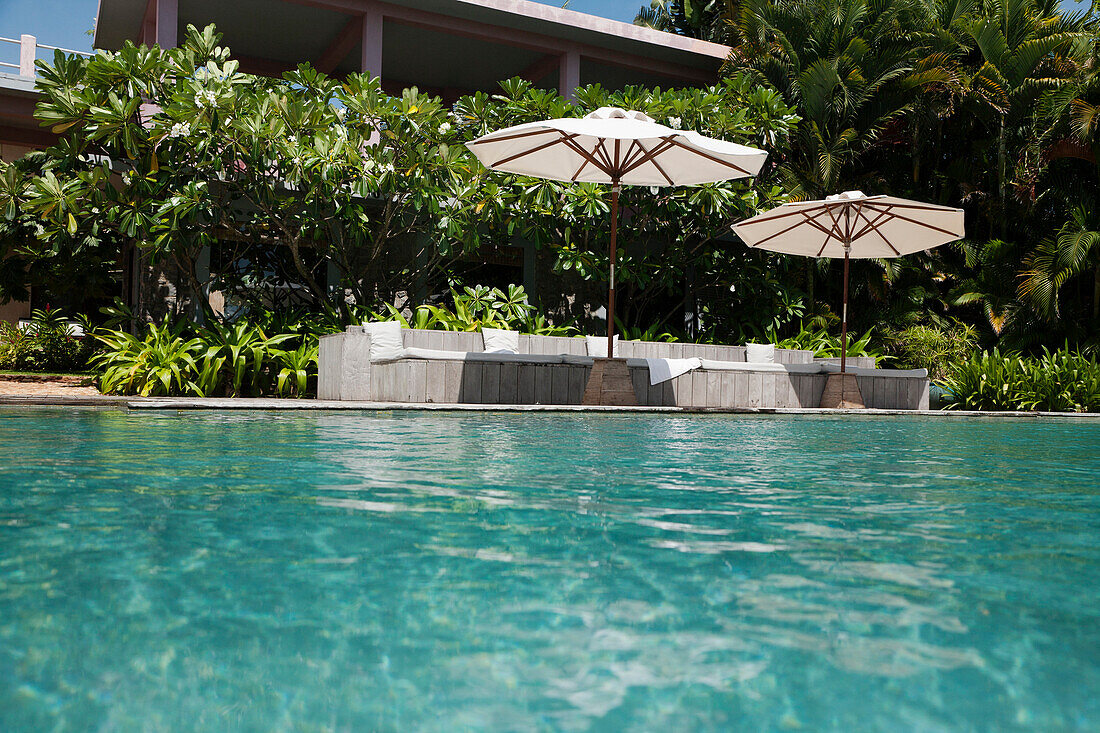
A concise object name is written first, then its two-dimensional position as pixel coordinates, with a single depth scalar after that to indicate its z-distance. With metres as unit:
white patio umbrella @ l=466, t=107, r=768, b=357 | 8.23
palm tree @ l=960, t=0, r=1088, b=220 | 16.28
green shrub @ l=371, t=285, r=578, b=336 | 11.11
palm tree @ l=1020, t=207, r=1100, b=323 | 15.46
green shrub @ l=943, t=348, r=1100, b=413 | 11.84
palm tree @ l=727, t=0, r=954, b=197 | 15.30
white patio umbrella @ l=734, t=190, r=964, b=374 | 10.28
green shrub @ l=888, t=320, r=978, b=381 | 15.02
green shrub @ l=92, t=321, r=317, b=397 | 9.67
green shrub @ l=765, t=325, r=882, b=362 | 13.29
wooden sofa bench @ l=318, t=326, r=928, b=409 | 8.89
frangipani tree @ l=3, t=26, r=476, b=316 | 10.29
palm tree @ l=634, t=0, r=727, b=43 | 27.78
